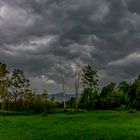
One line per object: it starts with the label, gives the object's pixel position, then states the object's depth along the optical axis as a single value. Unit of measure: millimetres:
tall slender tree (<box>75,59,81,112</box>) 53026
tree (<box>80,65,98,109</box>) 64434
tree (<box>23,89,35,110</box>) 71599
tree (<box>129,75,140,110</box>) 55545
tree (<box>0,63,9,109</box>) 64003
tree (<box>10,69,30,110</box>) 68717
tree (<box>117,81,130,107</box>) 58739
